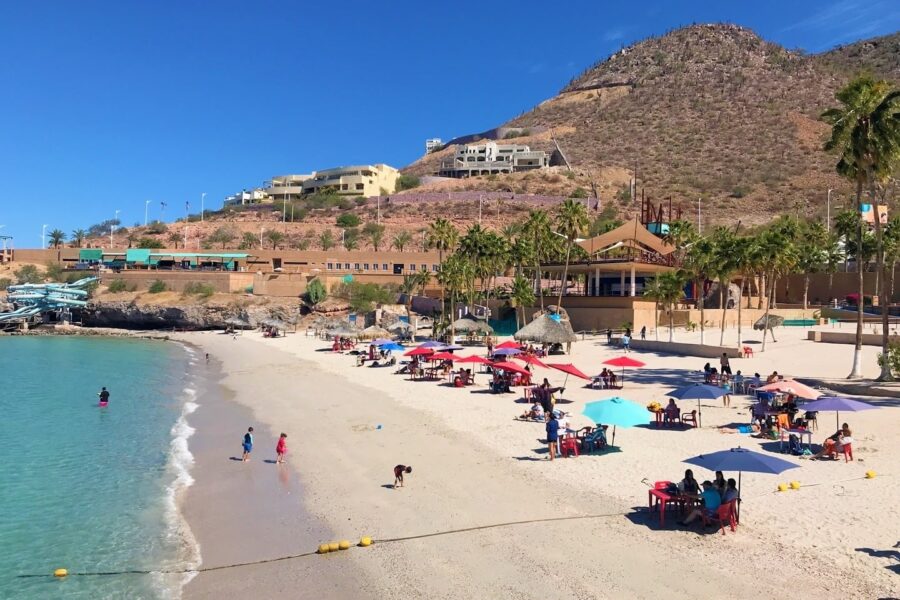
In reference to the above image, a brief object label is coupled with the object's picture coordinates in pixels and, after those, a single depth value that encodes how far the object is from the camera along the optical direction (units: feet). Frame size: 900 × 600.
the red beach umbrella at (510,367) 80.64
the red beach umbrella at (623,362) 81.87
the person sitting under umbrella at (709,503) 36.35
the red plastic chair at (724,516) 35.94
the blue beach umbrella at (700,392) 58.29
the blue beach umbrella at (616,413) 49.26
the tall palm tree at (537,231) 158.51
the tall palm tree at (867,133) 75.31
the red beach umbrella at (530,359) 85.61
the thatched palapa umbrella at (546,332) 106.42
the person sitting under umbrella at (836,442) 47.24
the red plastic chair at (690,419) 59.98
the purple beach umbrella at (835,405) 49.98
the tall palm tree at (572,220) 142.20
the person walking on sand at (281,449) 57.00
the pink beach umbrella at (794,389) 55.21
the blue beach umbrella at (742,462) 35.73
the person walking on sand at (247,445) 58.44
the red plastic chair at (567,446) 52.21
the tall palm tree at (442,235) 171.42
